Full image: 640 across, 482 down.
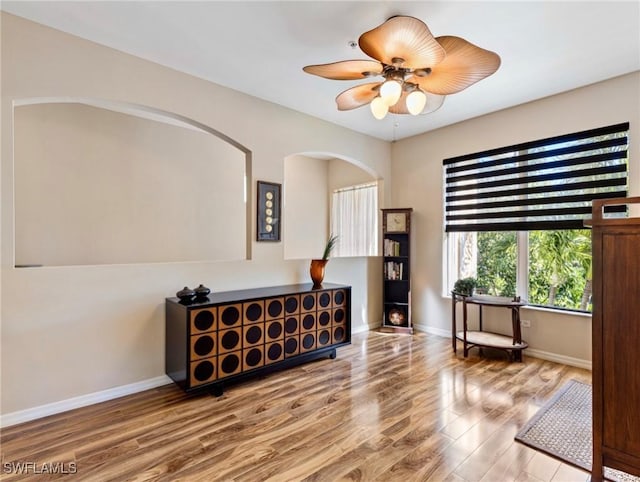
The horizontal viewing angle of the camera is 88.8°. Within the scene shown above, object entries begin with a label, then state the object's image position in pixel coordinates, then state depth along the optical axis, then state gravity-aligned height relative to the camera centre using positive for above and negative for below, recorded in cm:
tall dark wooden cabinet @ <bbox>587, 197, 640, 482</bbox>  151 -48
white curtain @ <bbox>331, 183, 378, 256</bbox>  544 +38
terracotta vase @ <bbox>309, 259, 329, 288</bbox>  358 -33
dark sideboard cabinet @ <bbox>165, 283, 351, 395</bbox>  260 -82
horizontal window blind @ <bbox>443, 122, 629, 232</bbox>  310 +64
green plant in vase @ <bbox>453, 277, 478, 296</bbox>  371 -52
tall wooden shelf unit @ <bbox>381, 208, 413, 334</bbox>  450 -41
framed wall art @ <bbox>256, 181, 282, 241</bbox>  349 +32
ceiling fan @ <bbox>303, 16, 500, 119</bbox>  181 +113
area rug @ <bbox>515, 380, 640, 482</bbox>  189 -126
